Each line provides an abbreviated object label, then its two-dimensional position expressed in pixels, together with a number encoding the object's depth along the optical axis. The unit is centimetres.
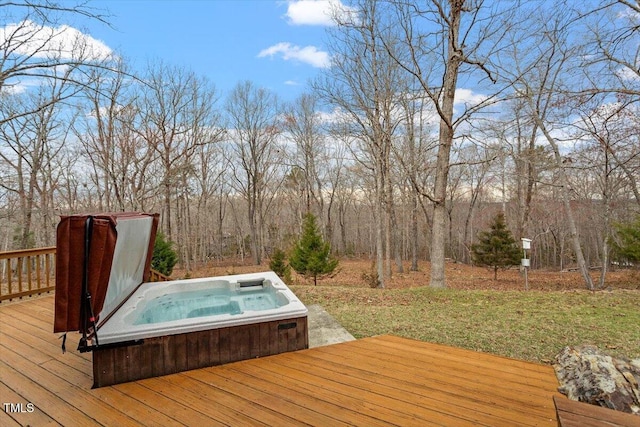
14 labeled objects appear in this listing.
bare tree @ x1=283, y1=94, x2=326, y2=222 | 1568
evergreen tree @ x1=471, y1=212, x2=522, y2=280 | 1249
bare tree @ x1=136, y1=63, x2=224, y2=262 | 1179
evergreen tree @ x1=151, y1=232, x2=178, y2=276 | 990
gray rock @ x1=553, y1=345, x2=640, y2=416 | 193
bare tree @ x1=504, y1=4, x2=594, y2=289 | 715
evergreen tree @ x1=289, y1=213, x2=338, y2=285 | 955
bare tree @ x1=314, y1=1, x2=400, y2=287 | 820
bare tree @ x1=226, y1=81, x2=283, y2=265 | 1573
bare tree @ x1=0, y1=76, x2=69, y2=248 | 1057
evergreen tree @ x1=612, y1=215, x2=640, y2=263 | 975
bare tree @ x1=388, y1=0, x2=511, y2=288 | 576
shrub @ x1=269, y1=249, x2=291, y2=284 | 1073
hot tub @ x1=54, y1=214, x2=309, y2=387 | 214
